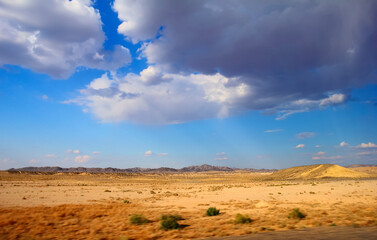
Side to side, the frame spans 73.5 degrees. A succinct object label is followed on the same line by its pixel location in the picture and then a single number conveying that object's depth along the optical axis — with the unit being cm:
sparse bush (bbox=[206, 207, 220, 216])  1752
